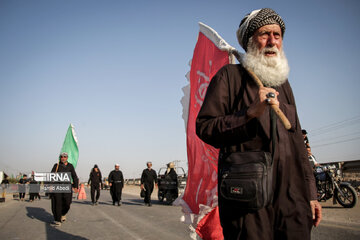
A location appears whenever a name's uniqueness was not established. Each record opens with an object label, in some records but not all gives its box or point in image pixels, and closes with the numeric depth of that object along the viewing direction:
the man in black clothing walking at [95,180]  15.42
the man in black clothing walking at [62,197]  8.39
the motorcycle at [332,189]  8.45
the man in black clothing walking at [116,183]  14.67
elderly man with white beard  1.48
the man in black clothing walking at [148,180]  13.52
